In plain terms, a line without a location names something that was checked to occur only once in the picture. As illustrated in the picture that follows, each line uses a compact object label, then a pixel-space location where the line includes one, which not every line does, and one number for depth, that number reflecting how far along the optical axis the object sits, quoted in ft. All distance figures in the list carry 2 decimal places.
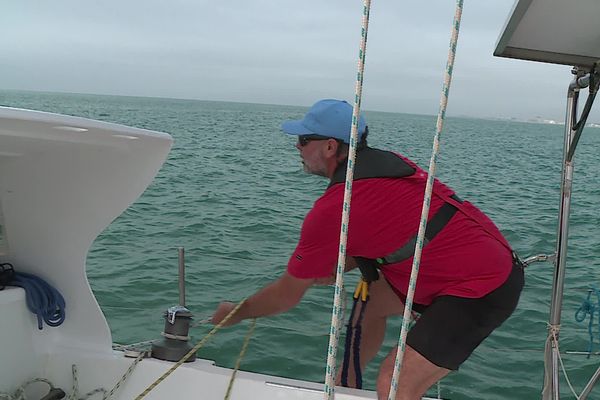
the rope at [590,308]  8.71
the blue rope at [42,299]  8.00
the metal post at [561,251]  7.42
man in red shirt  6.87
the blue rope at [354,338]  8.89
